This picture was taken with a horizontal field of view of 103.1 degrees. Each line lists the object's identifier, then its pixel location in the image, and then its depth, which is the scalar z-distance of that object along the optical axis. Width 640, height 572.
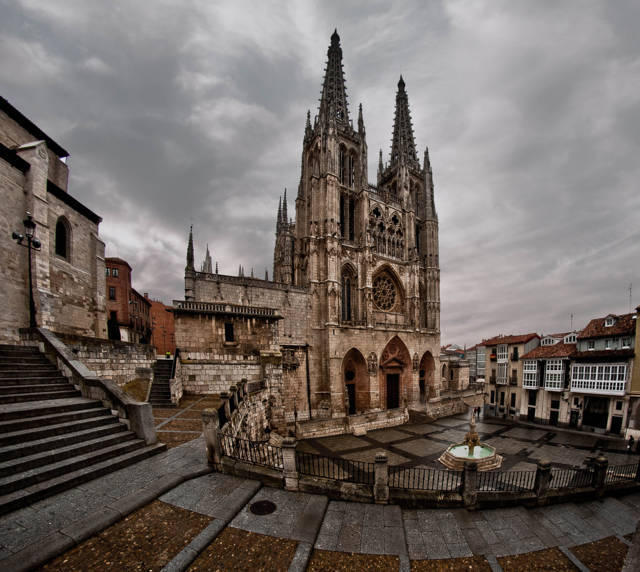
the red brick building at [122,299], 32.19
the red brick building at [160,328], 46.00
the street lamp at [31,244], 9.88
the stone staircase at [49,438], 4.56
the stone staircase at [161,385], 11.84
